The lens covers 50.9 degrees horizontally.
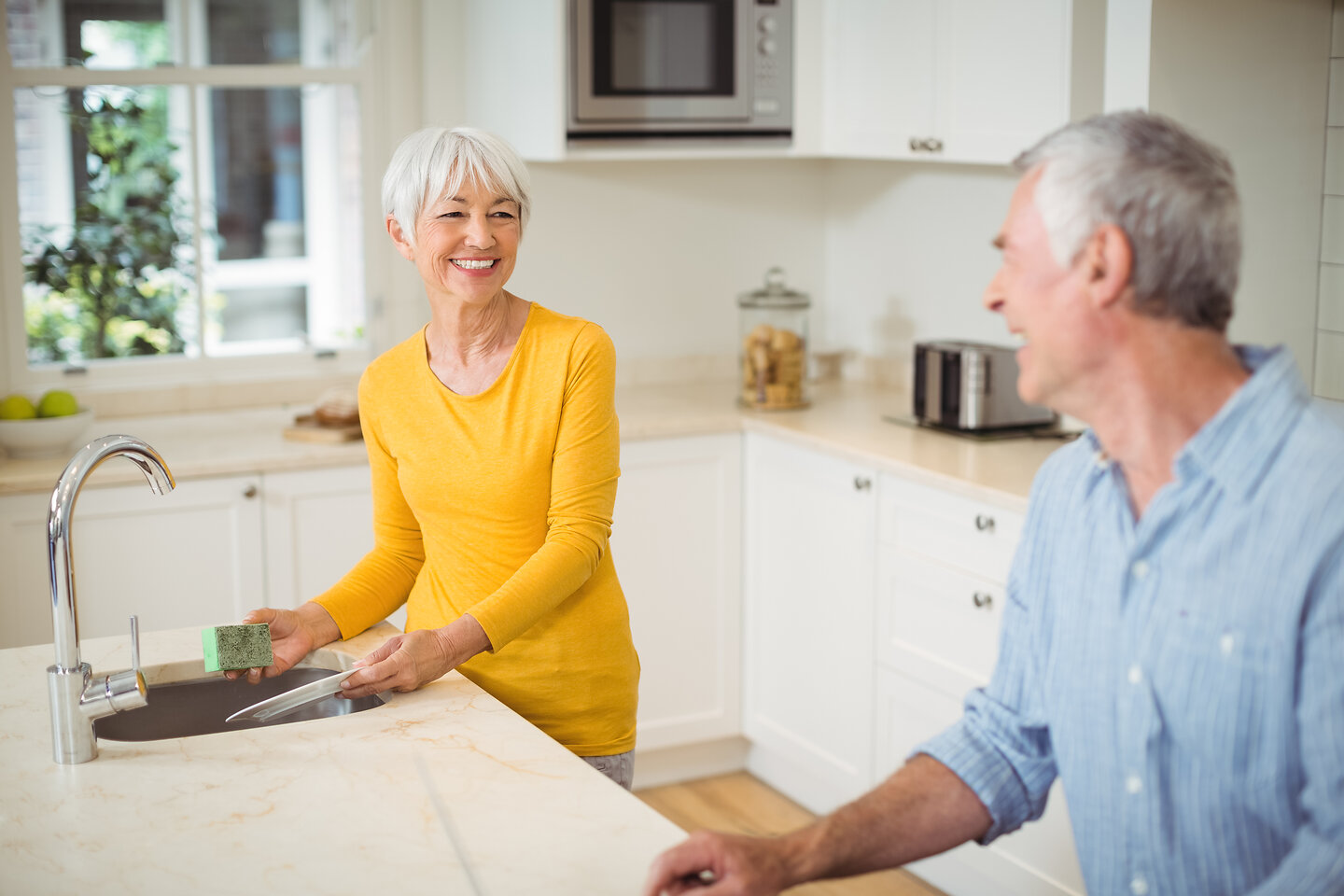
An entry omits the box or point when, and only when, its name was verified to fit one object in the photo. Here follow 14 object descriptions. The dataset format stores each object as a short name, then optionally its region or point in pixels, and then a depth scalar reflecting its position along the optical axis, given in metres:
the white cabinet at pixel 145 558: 2.91
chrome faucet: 1.43
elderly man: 1.09
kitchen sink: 1.77
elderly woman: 1.78
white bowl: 2.95
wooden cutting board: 3.15
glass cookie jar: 3.54
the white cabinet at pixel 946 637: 2.70
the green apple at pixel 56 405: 3.01
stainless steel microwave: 3.36
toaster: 3.16
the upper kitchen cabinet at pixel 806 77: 3.01
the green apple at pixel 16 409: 2.97
